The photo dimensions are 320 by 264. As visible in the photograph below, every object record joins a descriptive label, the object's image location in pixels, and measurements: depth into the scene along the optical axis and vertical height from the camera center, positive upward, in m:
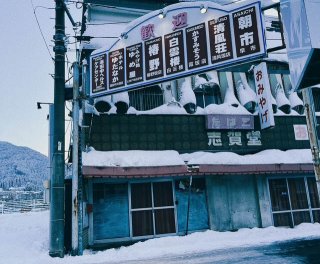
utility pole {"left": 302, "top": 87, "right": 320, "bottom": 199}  8.63 +1.66
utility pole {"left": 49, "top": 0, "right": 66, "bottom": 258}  10.90 +1.99
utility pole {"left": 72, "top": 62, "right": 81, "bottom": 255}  11.03 +1.33
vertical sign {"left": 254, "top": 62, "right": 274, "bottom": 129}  13.96 +4.27
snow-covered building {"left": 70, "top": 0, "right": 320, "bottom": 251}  13.30 +1.56
